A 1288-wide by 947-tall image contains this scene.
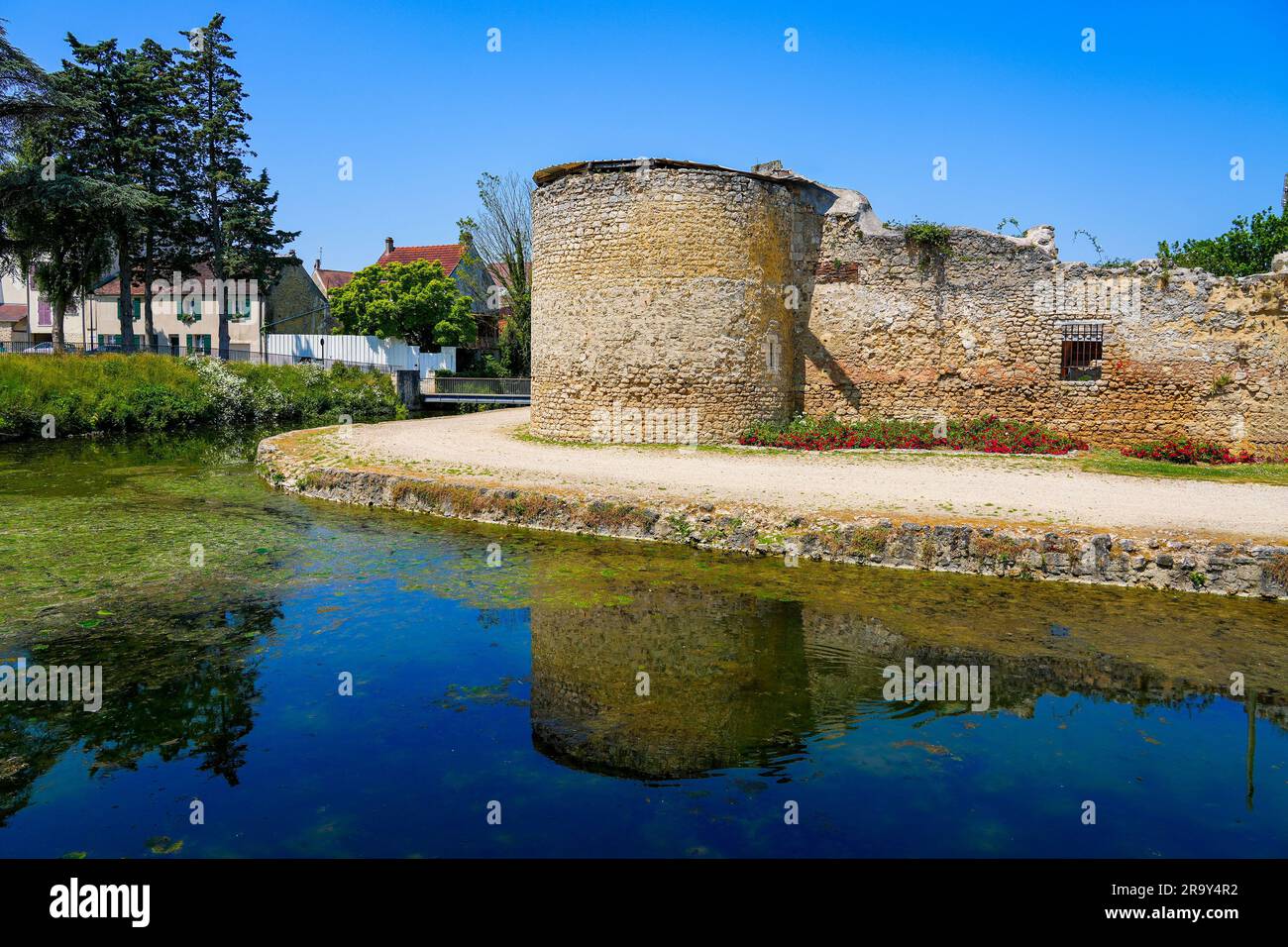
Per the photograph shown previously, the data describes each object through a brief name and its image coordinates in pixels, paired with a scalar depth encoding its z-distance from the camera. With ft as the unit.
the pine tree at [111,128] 111.55
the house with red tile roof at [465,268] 151.74
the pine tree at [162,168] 116.16
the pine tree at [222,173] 123.03
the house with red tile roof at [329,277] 189.16
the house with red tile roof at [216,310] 148.35
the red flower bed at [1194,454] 51.49
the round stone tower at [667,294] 55.83
